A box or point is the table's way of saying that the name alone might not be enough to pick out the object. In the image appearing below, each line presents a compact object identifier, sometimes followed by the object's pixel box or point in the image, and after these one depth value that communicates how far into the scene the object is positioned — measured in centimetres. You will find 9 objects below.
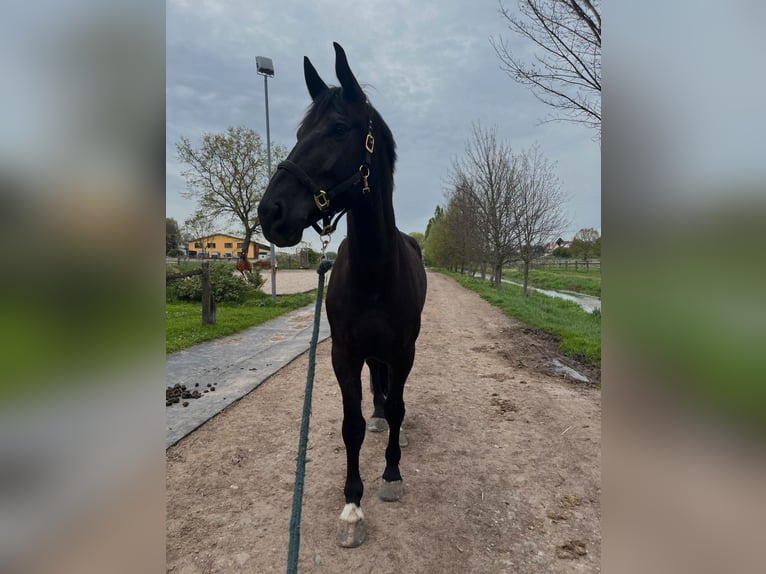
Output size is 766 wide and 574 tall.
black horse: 189
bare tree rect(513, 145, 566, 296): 1736
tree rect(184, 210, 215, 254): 2155
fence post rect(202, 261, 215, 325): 895
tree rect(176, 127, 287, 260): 1966
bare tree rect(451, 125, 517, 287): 1830
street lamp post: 1255
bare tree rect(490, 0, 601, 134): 389
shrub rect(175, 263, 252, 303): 1247
